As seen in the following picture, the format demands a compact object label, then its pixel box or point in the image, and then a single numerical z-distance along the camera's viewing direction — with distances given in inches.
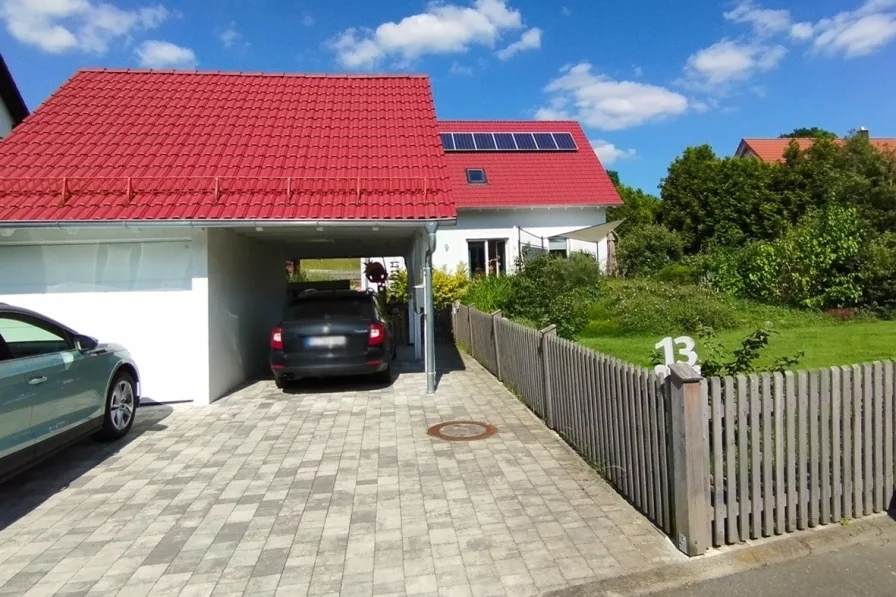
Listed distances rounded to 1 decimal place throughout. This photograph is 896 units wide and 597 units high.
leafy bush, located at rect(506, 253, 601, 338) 597.3
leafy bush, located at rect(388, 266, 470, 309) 754.2
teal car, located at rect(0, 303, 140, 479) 196.1
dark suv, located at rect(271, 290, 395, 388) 360.2
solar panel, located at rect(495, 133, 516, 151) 1015.6
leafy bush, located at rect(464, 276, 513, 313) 663.8
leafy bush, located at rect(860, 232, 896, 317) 602.2
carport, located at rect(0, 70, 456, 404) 335.0
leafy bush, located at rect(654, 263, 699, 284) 766.5
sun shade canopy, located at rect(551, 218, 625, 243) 765.9
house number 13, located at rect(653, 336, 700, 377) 204.8
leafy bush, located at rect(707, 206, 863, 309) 624.7
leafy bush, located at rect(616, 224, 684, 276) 922.9
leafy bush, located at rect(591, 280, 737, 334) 575.5
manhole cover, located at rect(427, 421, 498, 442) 266.2
